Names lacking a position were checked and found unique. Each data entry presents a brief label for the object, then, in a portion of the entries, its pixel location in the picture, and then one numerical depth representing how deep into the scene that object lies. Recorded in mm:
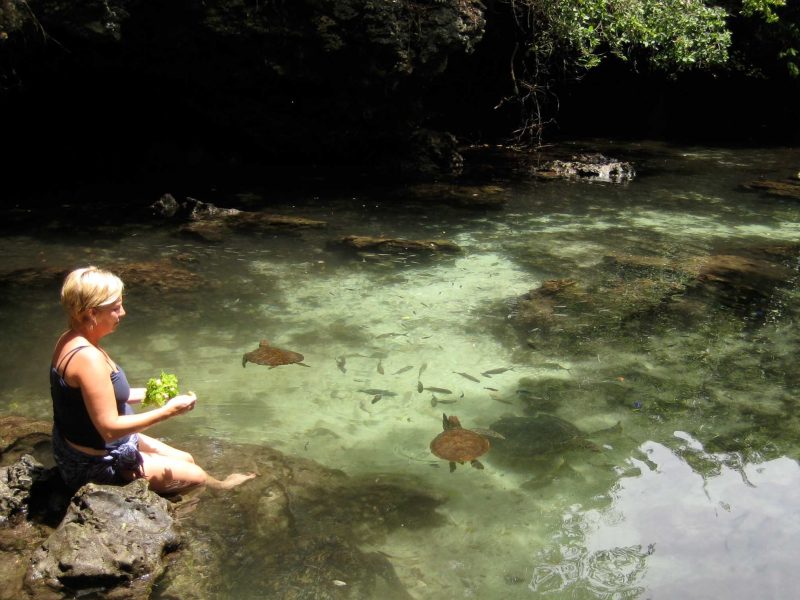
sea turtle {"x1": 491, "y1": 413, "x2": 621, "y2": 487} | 3992
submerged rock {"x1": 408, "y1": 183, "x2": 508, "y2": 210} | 10398
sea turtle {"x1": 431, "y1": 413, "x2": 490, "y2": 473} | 4023
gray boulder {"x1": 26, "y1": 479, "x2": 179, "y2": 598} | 2842
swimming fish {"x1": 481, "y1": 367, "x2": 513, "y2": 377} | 5133
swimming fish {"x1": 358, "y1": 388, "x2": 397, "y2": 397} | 4849
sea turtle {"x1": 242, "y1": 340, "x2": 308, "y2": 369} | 5203
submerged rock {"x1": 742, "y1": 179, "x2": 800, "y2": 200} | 11250
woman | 2939
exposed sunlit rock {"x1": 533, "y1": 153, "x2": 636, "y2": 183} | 12453
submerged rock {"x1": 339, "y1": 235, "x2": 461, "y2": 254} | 8031
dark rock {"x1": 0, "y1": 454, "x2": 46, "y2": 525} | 3240
